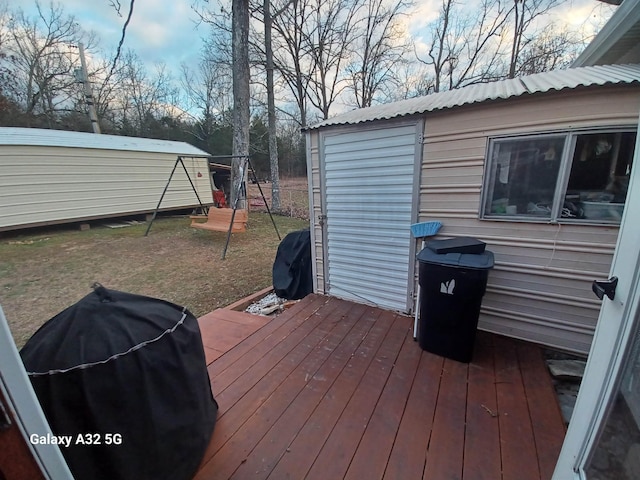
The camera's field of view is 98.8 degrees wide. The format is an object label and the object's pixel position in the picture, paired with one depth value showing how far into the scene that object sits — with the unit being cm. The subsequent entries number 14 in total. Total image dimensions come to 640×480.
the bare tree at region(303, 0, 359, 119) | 1126
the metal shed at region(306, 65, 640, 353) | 198
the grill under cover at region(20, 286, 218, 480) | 103
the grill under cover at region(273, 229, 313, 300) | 368
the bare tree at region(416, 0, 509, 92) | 1144
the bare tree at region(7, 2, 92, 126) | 1079
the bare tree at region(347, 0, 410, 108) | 1178
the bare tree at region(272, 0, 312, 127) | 1076
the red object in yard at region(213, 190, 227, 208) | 1142
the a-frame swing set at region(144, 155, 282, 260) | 577
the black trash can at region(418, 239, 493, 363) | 205
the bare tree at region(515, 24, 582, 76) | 1005
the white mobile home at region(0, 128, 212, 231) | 668
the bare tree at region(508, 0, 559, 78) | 1081
